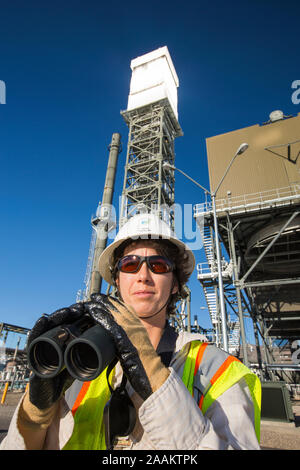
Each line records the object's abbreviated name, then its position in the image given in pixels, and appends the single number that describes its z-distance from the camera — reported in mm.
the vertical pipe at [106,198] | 23802
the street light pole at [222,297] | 7160
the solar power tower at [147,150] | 24397
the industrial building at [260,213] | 13320
